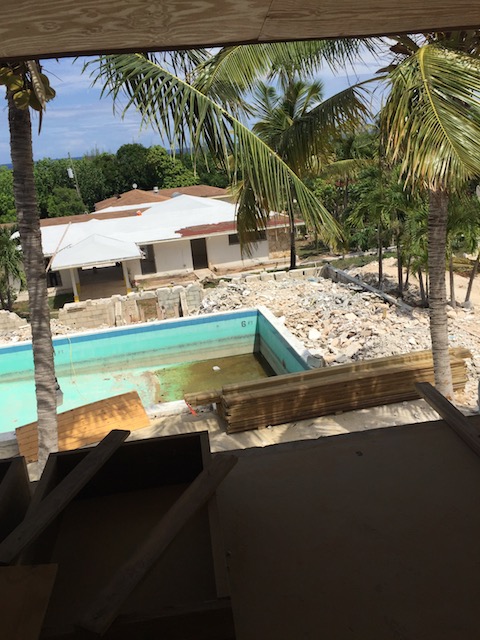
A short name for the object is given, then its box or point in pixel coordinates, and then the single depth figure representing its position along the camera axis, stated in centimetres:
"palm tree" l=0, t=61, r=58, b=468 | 660
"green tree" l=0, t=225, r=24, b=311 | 2012
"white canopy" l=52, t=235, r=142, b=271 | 2042
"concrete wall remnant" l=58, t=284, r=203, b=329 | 1842
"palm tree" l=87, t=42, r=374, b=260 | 630
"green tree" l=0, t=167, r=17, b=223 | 3484
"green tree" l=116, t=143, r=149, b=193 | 5009
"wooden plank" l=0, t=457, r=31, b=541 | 218
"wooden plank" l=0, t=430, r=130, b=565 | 181
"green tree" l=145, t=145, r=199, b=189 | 4819
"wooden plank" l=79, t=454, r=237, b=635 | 151
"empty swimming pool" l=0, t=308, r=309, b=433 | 1423
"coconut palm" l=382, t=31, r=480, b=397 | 533
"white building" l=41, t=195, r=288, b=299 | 2436
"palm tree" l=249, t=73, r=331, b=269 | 2017
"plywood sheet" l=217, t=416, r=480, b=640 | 195
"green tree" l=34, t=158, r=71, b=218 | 4648
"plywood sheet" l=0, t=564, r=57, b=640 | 136
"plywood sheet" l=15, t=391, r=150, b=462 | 944
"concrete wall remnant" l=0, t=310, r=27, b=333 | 1828
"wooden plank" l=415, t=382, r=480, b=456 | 291
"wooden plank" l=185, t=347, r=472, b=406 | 992
